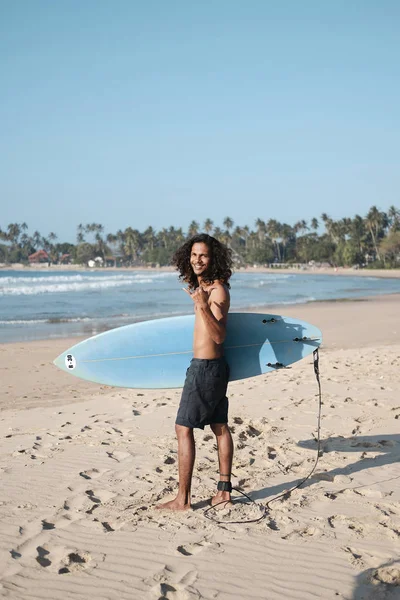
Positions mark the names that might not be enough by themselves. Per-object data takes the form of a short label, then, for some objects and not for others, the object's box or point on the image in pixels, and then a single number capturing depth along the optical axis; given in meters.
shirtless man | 3.34
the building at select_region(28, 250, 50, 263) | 175.25
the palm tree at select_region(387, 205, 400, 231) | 99.25
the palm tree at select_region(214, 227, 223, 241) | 140.00
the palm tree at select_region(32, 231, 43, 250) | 197.75
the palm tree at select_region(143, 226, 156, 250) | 152.62
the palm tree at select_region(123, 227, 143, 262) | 151.75
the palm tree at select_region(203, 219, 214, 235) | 143.38
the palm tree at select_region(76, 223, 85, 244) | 186.00
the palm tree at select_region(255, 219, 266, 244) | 129.88
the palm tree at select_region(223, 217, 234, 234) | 143.75
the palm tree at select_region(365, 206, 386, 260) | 93.62
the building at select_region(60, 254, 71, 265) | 176.11
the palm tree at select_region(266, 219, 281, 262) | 121.56
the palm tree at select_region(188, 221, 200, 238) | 153.15
